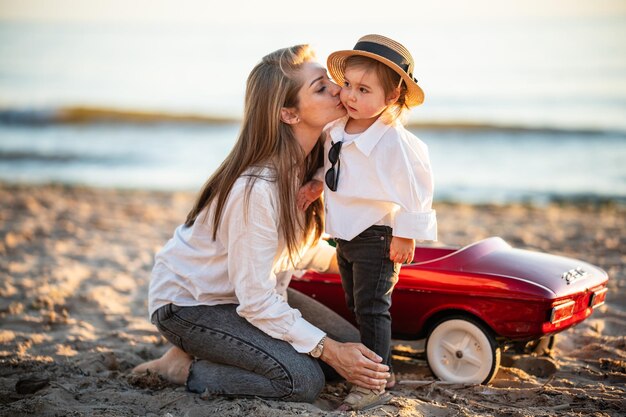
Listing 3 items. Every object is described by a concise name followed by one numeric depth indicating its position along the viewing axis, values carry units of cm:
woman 293
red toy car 298
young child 287
